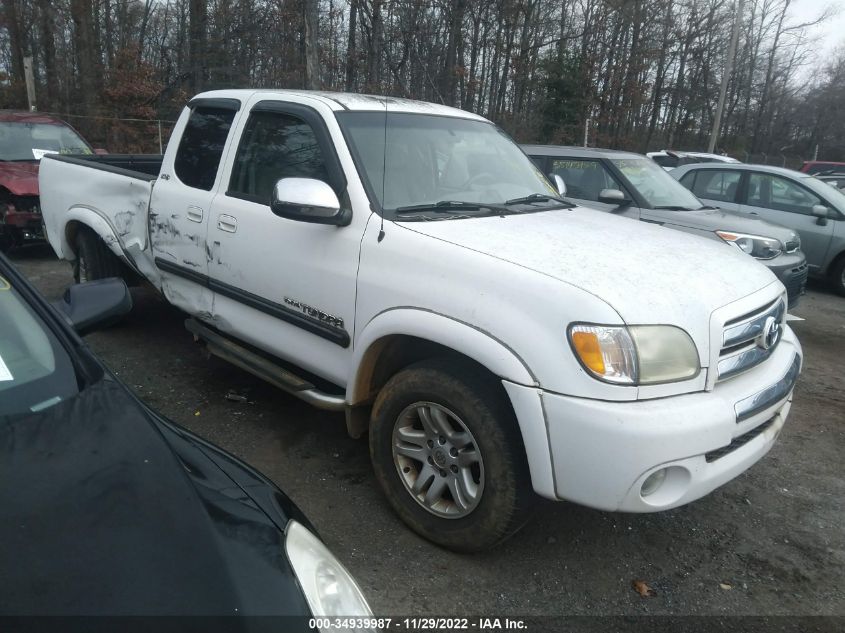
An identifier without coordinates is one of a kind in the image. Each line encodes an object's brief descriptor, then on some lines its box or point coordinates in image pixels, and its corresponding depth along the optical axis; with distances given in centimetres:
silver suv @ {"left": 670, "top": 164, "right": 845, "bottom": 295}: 912
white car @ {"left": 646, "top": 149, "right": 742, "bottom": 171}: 1509
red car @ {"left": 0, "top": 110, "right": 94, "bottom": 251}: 806
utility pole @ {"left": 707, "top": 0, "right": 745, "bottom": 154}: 2286
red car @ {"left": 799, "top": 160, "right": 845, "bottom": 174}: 1993
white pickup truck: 244
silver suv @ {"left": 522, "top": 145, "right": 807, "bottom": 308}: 675
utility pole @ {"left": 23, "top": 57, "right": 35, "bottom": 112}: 1603
